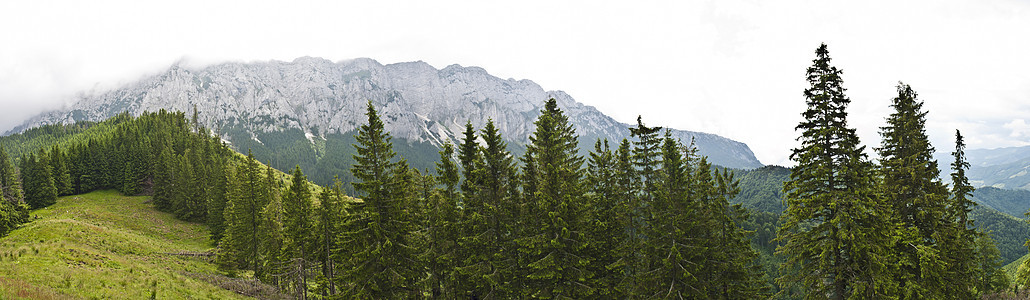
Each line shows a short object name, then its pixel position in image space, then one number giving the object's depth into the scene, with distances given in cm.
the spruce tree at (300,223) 3669
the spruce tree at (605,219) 2475
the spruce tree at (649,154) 2577
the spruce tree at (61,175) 8125
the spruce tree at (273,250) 3819
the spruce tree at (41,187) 7288
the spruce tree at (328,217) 3412
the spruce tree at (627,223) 2412
